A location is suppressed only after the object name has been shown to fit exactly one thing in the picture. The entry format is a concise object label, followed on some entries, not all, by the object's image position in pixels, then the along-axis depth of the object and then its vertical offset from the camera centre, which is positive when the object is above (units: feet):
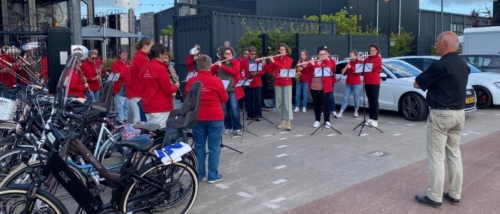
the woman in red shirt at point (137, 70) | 24.73 -0.28
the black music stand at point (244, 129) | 32.28 -4.51
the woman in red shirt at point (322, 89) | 33.71 -1.76
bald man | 17.38 -1.76
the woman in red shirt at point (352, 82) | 37.96 -1.44
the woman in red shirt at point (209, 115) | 20.16 -2.13
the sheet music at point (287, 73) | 33.40 -0.60
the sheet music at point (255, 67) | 35.42 -0.19
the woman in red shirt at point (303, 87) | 40.91 -2.00
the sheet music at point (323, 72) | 33.19 -0.54
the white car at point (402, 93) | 36.35 -2.26
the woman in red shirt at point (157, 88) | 21.08 -1.02
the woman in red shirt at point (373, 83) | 33.88 -1.34
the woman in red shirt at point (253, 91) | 36.91 -2.15
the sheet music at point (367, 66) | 33.40 -0.14
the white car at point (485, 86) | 41.52 -1.99
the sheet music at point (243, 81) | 32.57 -1.20
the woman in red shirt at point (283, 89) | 33.68 -1.73
